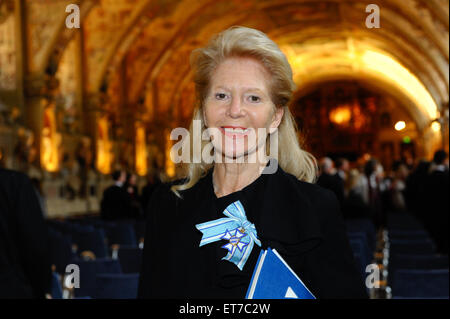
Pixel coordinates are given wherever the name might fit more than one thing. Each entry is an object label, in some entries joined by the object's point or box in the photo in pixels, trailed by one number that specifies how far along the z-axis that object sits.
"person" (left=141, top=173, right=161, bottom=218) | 14.87
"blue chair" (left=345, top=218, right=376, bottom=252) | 9.23
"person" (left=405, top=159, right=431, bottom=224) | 11.83
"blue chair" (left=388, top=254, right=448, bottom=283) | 5.66
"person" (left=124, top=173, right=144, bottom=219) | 13.12
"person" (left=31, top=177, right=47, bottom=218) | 11.58
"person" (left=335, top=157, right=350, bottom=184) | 12.28
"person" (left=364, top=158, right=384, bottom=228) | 14.48
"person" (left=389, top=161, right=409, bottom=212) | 18.05
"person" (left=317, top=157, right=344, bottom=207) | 10.03
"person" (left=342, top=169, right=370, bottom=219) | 11.88
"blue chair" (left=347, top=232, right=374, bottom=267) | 6.81
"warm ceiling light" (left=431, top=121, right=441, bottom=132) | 26.75
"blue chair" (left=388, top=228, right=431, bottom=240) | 8.87
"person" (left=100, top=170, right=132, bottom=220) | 10.85
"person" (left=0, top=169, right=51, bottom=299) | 3.28
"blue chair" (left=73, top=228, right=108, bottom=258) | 8.23
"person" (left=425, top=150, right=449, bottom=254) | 8.53
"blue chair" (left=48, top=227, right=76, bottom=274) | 6.91
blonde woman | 1.83
